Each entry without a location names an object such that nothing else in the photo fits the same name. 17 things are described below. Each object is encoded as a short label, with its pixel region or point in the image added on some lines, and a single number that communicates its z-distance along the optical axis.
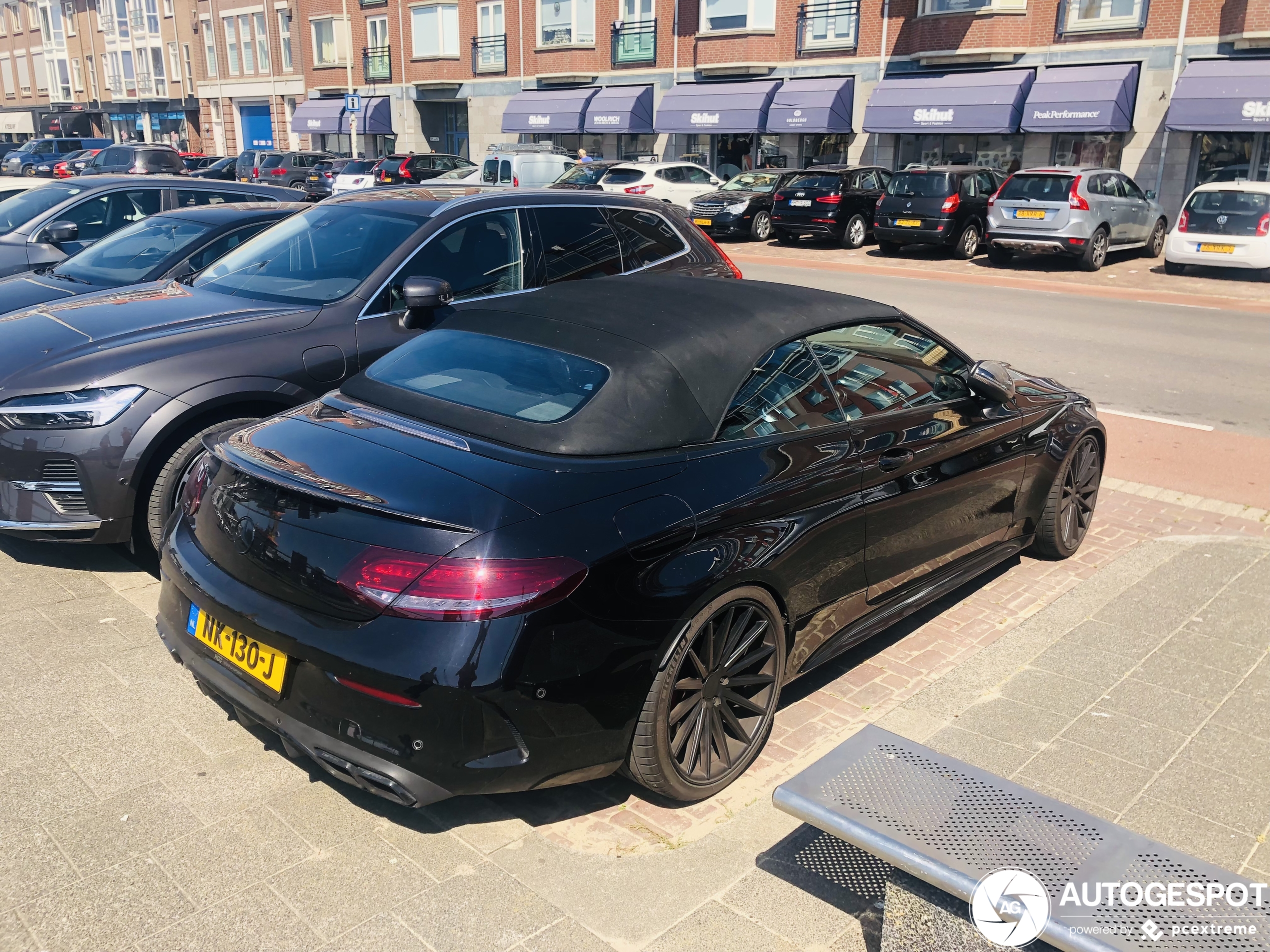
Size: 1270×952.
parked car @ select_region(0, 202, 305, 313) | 7.04
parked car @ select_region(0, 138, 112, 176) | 45.03
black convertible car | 2.93
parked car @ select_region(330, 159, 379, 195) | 29.90
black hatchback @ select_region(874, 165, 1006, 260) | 20.97
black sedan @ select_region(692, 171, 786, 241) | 24.27
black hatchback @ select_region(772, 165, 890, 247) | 22.89
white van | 26.92
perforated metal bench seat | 2.40
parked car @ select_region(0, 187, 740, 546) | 4.72
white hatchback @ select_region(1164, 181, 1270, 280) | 18.39
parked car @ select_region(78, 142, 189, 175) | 33.94
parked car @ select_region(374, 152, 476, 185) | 29.72
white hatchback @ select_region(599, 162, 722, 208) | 25.12
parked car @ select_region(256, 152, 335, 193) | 33.31
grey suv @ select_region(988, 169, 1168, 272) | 19.45
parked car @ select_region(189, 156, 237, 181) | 36.75
